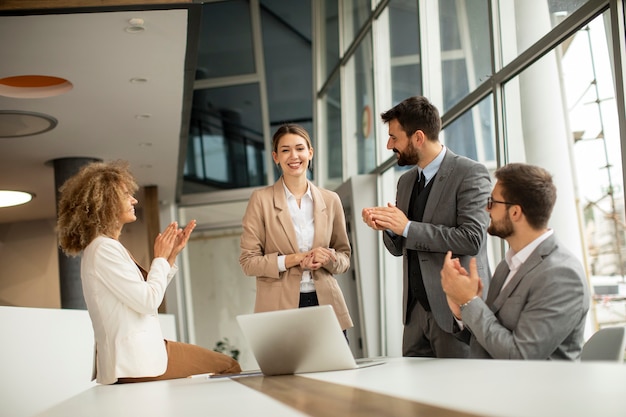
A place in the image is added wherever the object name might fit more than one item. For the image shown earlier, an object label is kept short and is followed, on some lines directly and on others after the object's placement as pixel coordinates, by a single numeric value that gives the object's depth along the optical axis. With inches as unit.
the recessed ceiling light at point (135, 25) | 201.8
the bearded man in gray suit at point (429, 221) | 111.5
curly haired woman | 100.8
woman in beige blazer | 120.7
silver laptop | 74.7
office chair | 71.1
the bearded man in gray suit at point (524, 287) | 83.0
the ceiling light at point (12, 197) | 358.3
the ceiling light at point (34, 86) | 253.3
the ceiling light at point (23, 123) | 278.5
